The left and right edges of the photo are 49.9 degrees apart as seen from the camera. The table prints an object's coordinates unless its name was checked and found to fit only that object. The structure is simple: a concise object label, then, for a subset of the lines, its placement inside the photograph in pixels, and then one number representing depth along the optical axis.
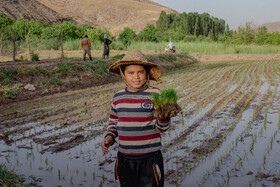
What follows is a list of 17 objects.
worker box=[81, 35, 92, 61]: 15.31
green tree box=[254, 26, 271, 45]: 38.69
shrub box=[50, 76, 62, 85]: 10.84
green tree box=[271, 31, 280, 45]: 37.77
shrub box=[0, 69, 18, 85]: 9.51
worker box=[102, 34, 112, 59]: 16.61
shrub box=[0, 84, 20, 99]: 9.01
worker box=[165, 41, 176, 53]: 24.75
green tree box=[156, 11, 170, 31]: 63.30
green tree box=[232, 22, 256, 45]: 38.36
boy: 2.18
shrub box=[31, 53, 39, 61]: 15.99
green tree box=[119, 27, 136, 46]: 39.62
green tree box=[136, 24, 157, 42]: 39.75
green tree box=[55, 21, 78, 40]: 35.41
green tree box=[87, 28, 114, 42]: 33.25
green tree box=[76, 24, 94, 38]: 37.21
